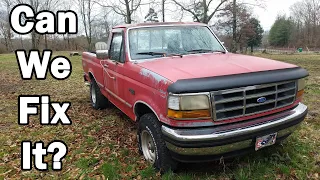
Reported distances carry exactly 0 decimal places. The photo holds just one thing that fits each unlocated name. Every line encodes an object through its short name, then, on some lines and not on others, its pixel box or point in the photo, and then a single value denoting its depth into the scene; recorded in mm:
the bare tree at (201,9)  23445
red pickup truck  2670
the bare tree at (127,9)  21203
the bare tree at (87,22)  38125
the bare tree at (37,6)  35159
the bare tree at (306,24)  54794
